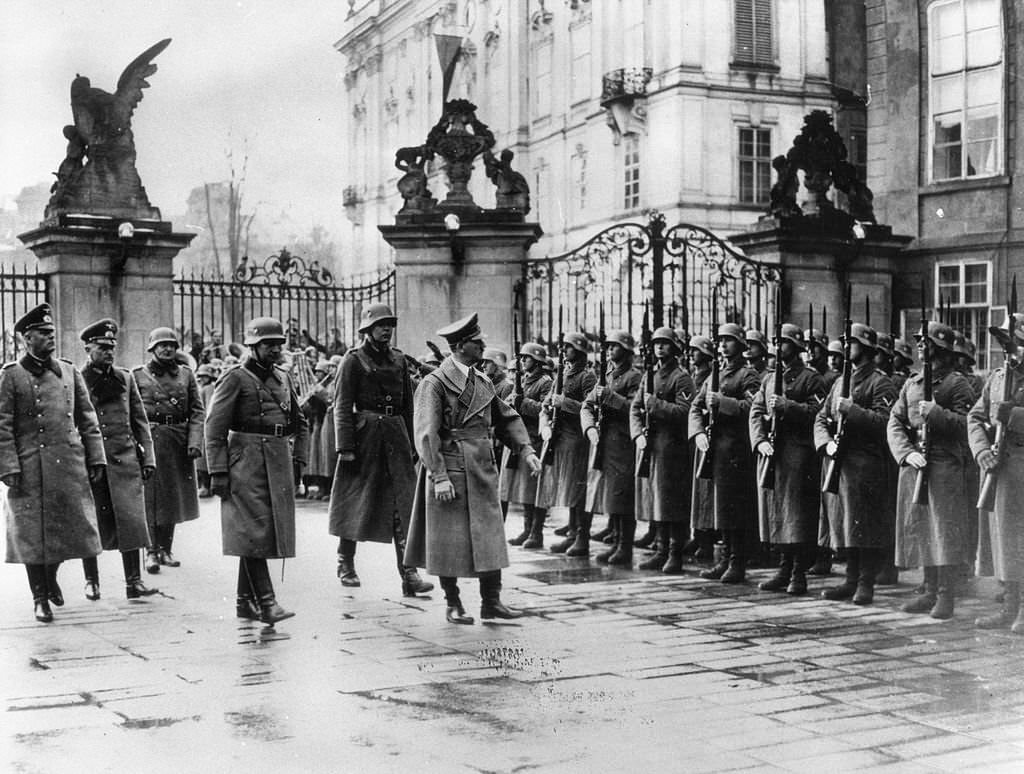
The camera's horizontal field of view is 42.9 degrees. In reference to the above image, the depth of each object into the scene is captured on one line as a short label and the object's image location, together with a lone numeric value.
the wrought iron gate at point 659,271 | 15.23
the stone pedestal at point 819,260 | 16.11
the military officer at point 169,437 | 11.09
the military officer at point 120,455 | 9.73
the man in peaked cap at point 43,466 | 8.91
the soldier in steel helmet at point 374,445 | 9.98
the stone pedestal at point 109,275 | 15.65
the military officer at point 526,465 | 12.45
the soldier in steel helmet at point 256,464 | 8.51
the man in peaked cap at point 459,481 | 8.63
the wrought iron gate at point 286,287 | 17.02
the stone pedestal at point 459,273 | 16.48
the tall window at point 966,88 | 19.41
